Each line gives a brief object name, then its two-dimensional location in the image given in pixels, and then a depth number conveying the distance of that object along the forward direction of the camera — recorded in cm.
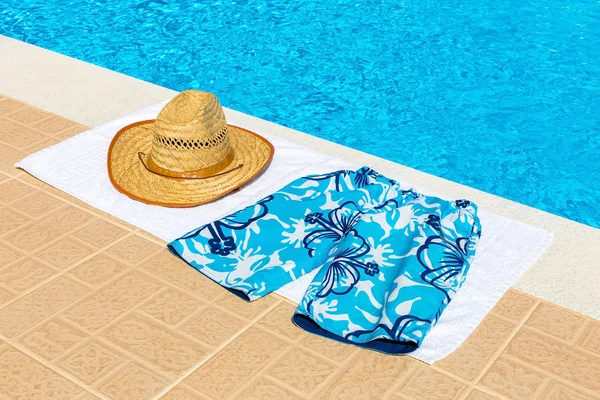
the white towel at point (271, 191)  242
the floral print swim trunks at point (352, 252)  234
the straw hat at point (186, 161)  286
